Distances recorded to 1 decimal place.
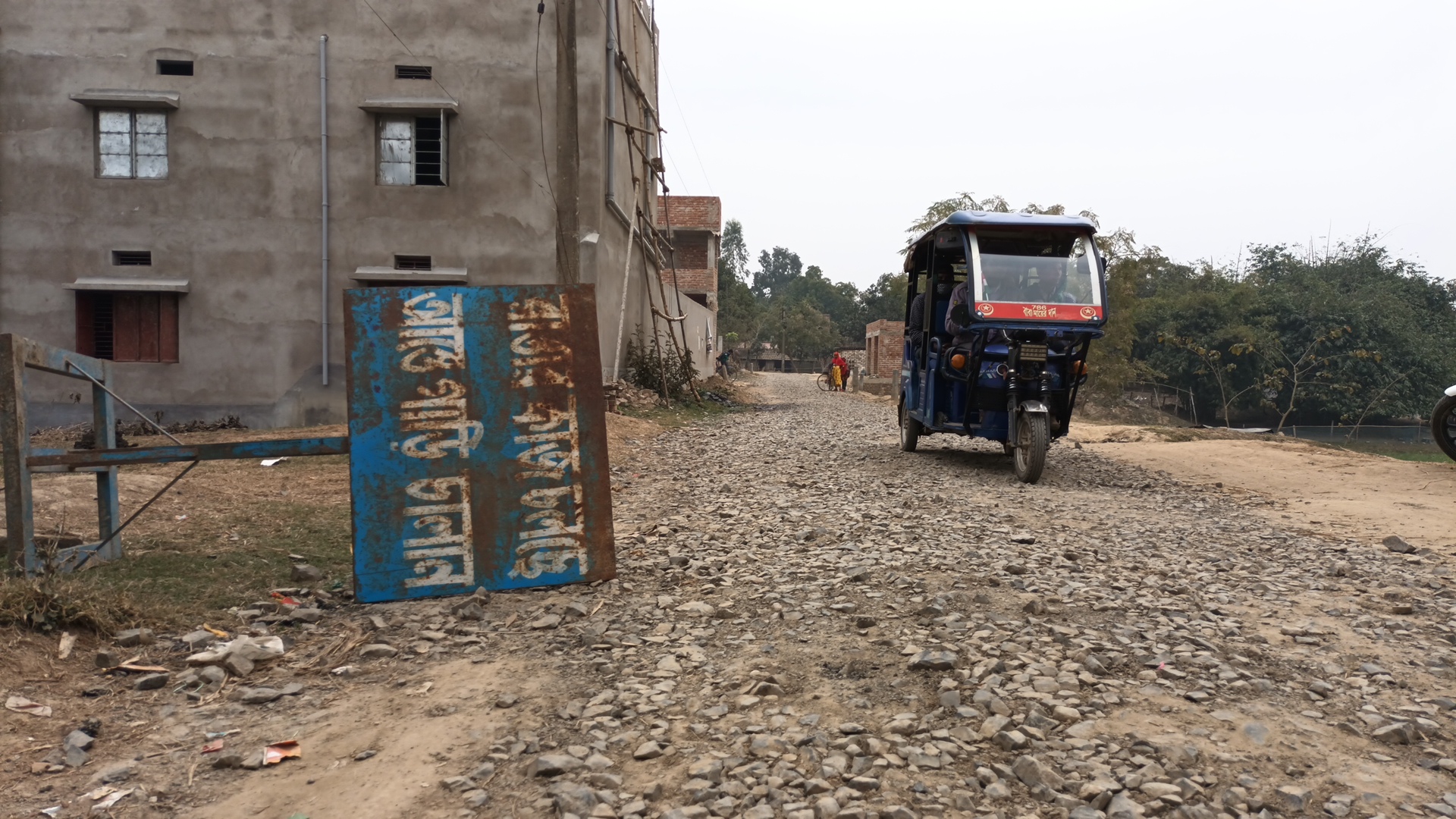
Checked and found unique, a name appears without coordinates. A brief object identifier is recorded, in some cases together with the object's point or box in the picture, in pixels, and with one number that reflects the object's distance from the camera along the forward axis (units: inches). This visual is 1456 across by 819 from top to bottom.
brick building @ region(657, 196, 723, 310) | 1466.5
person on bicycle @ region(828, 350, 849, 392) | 1412.4
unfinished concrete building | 600.4
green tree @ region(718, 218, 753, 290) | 4293.8
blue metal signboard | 183.2
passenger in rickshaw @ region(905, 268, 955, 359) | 407.8
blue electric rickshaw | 352.5
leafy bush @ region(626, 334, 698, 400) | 754.8
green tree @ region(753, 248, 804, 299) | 6092.5
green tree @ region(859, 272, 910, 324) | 2994.6
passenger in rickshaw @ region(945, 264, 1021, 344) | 355.6
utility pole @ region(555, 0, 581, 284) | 617.3
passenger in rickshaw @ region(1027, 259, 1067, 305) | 358.0
